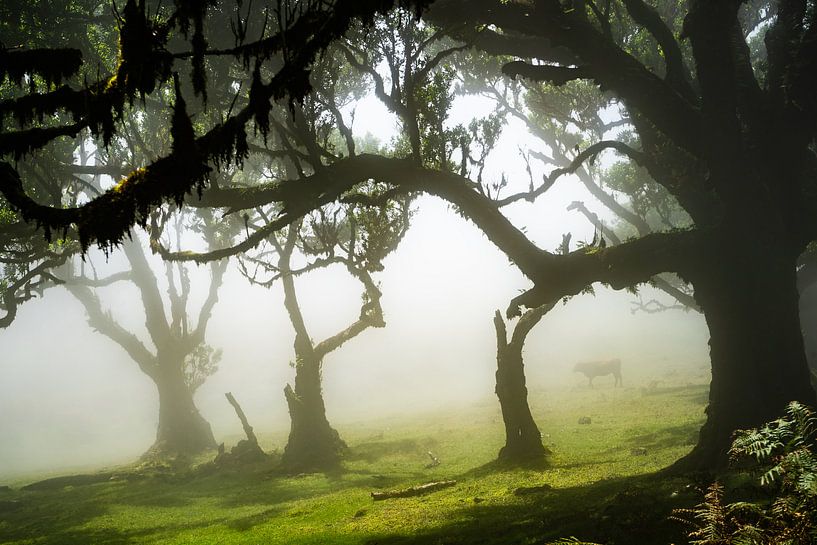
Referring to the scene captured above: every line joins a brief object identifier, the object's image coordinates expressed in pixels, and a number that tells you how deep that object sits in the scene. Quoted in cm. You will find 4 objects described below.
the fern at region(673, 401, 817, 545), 446
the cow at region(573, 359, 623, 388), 3925
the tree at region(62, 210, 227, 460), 3191
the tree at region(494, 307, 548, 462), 1677
